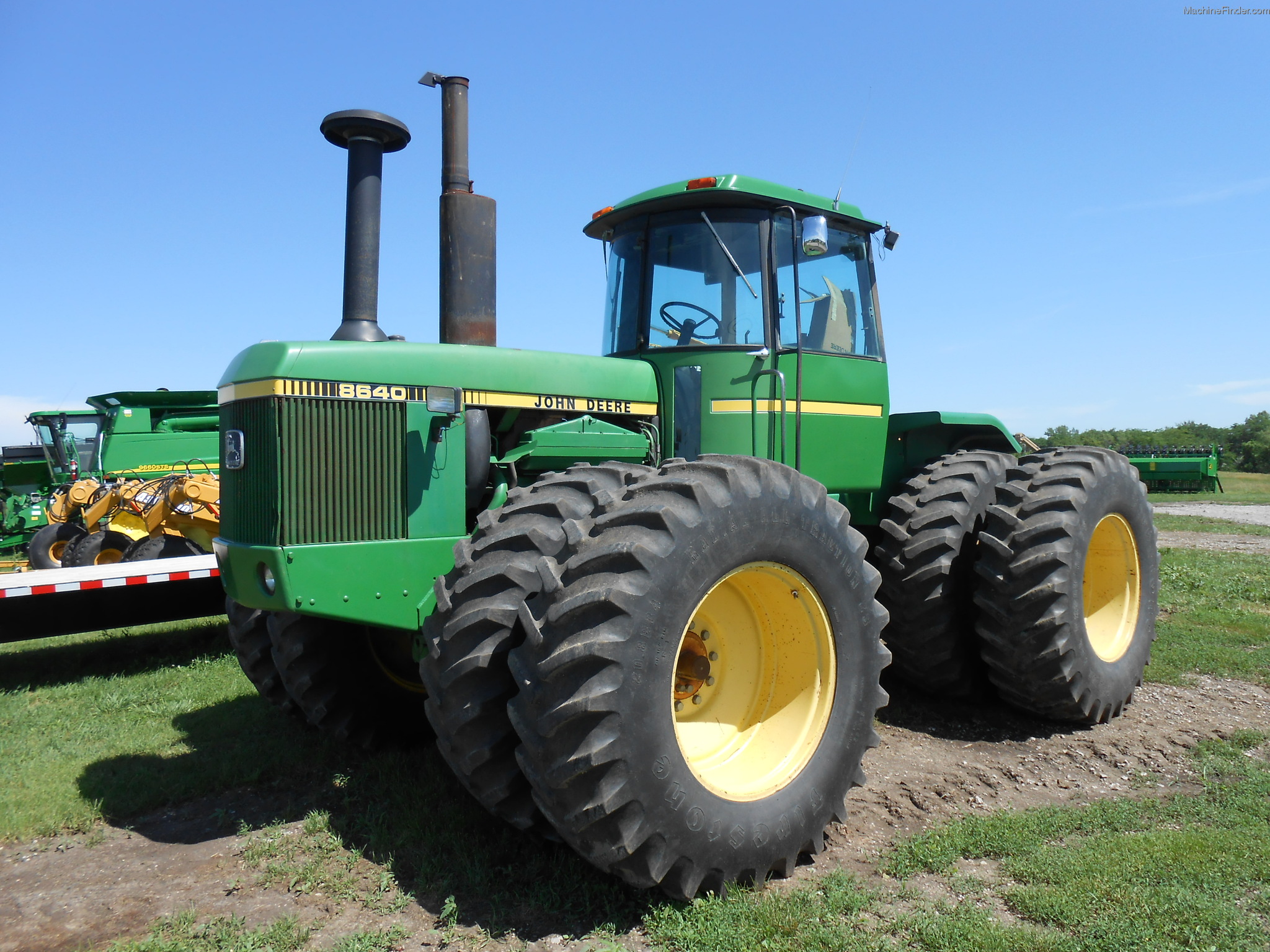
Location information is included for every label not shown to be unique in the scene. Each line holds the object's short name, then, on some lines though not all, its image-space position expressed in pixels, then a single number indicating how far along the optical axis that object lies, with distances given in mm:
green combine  14047
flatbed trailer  6906
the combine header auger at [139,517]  9984
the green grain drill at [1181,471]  24516
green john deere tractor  3049
